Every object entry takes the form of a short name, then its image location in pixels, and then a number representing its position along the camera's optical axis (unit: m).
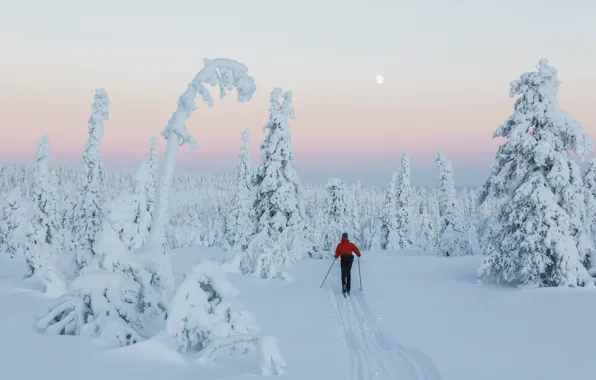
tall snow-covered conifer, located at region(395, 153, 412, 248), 57.59
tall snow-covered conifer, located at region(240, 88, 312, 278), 22.47
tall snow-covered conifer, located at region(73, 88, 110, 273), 31.17
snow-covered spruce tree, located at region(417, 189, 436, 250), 73.15
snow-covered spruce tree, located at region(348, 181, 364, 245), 66.06
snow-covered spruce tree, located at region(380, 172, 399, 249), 58.66
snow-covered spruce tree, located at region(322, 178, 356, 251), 43.56
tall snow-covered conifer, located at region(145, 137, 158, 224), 55.91
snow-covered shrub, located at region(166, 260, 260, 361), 7.59
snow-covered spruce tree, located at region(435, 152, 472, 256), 42.28
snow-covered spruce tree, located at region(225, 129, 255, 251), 48.28
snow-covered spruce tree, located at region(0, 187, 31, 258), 47.19
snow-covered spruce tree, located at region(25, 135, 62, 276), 32.88
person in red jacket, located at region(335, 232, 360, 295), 16.08
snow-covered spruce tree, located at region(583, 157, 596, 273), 16.51
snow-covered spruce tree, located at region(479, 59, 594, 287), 14.83
